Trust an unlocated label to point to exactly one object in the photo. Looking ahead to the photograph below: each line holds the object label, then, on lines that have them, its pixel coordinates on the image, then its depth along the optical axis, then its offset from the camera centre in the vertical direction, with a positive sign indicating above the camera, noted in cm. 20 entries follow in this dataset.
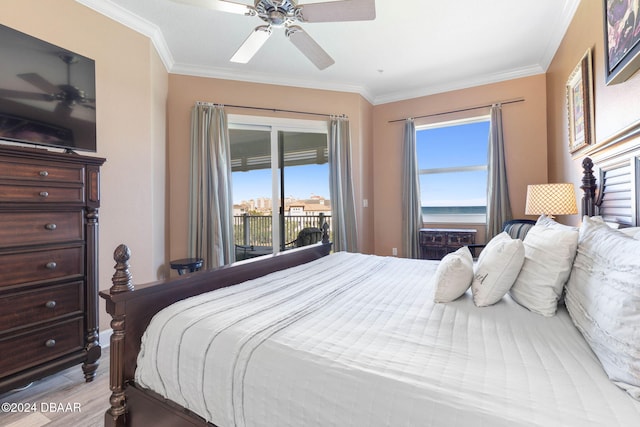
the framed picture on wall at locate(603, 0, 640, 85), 145 +91
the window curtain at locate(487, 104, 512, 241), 380 +38
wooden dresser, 167 -26
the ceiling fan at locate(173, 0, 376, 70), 181 +130
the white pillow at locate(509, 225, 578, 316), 121 -25
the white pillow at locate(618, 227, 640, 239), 109 -9
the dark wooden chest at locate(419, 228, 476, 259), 393 -36
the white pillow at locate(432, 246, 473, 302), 138 -31
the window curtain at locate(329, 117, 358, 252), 411 +39
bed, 70 -42
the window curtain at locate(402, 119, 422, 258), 432 +27
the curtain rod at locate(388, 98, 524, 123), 383 +143
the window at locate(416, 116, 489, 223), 428 +65
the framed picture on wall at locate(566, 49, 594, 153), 223 +86
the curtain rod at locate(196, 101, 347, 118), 362 +141
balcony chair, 384 -26
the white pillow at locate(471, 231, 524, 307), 132 -28
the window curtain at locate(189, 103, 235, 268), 349 +33
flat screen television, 189 +88
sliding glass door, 400 +56
